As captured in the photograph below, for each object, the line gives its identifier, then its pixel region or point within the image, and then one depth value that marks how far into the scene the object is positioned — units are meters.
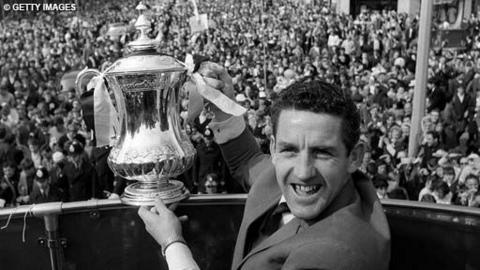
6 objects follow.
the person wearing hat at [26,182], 7.12
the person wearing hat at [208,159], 7.14
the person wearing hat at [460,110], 9.59
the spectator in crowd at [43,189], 6.61
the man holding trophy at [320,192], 1.56
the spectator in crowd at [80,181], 6.79
